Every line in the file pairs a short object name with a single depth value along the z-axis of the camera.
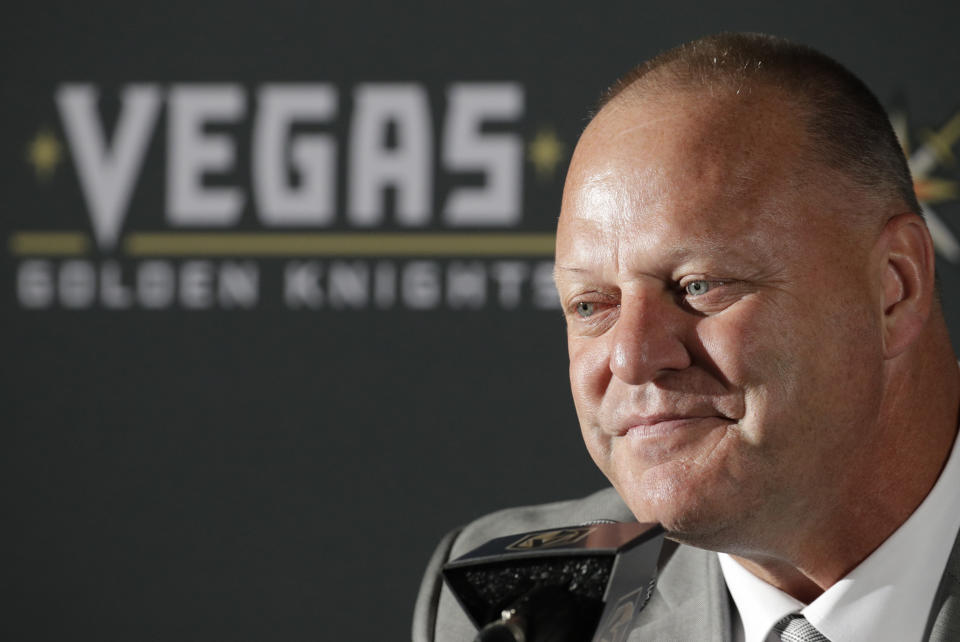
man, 2.66
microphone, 2.53
